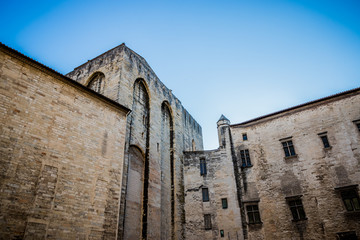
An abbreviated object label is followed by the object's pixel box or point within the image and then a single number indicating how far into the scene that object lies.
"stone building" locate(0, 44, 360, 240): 9.27
